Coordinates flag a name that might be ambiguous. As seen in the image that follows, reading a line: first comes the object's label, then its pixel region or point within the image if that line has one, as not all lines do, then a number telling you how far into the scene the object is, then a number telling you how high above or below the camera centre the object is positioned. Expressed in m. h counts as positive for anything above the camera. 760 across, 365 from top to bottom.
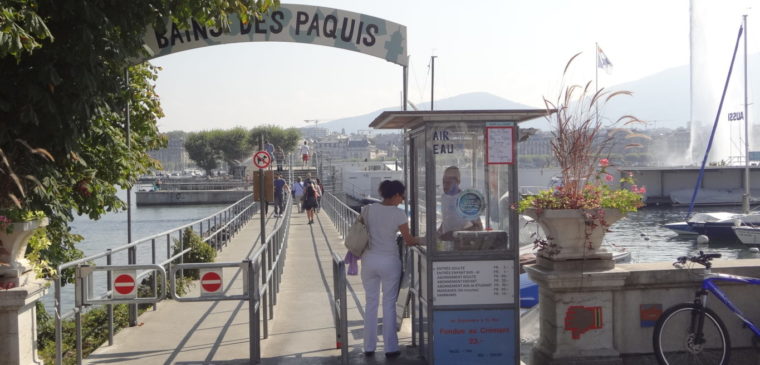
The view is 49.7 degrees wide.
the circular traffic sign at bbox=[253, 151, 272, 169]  16.34 +0.20
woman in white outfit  7.68 -0.82
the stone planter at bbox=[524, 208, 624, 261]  7.23 -0.63
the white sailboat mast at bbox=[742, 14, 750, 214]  45.38 +2.94
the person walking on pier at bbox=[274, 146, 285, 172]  48.67 +0.59
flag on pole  62.33 +7.80
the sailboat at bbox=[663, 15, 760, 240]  39.31 -3.09
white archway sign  10.79 +1.80
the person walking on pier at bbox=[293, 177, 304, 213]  43.66 -1.29
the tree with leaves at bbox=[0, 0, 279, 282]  8.09 +0.94
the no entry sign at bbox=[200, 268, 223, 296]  7.76 -1.06
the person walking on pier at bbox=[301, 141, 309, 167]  66.40 +1.31
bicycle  7.13 -1.48
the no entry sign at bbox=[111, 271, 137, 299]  7.76 -1.07
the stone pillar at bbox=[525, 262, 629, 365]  7.18 -1.35
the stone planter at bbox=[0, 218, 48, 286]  7.03 -0.67
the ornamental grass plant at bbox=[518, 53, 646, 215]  7.34 -0.01
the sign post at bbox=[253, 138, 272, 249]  13.31 +0.09
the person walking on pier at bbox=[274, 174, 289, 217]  34.47 -1.18
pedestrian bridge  8.18 -1.97
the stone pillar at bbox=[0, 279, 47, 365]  6.92 -1.28
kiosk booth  7.22 -0.62
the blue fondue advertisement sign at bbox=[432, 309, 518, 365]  7.29 -1.51
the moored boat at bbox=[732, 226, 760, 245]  36.72 -3.35
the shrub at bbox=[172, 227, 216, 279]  16.59 -1.66
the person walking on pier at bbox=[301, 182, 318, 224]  32.75 -1.29
